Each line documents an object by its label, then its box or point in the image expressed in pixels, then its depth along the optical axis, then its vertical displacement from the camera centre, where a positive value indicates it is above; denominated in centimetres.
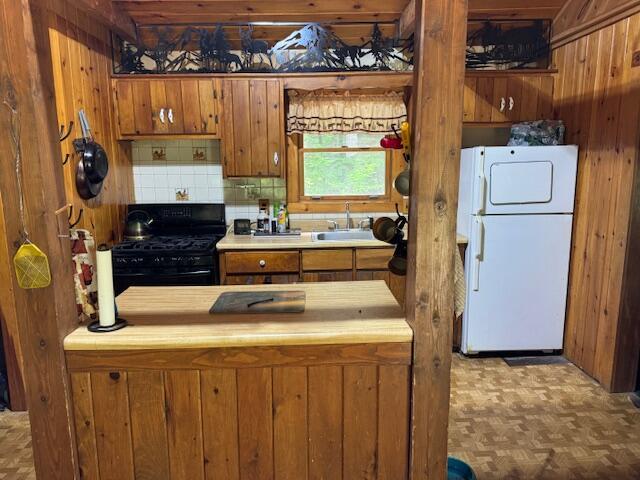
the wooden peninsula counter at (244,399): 144 -72
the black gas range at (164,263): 314 -62
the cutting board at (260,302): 170 -50
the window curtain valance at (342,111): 358 +45
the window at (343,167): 380 +3
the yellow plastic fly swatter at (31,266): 129 -26
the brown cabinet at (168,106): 332 +46
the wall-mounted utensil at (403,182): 163 -4
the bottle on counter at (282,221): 369 -40
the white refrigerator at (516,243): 310 -50
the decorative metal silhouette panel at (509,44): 346 +94
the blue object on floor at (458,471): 175 -113
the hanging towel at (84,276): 154 -34
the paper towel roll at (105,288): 141 -36
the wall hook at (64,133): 269 +23
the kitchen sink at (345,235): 362 -50
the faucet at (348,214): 379 -36
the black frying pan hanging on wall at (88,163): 285 +5
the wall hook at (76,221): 277 -30
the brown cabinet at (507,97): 337 +52
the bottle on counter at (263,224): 371 -42
